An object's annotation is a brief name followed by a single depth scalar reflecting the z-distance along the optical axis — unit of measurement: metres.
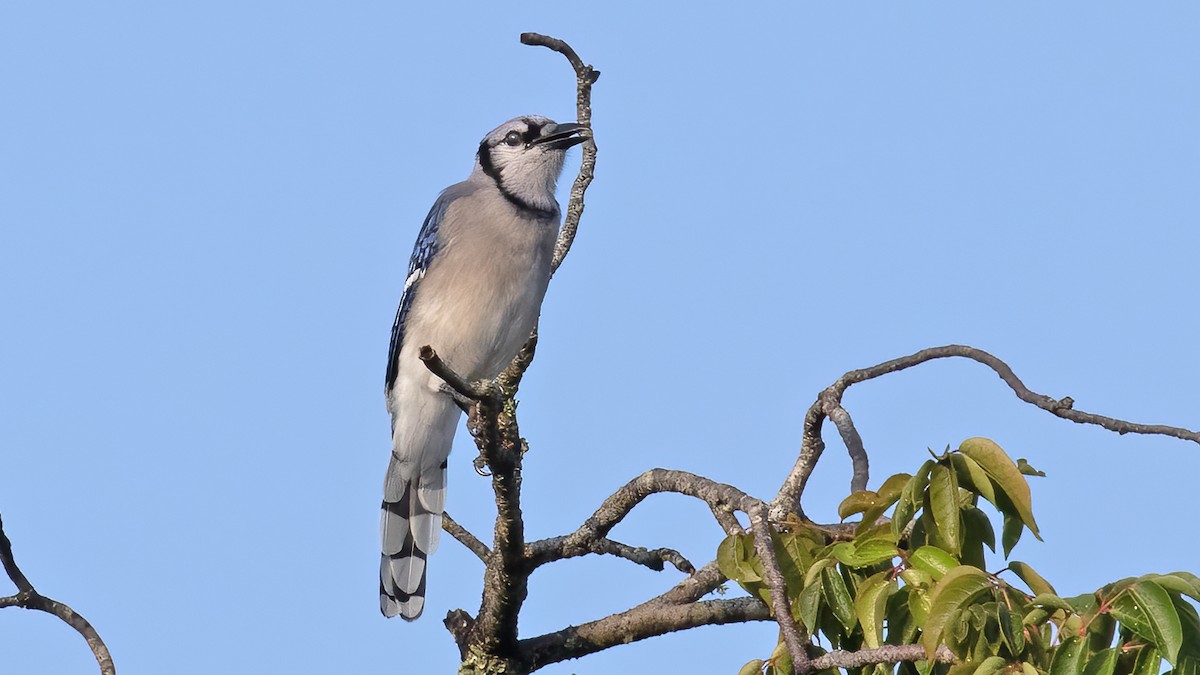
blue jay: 9.32
